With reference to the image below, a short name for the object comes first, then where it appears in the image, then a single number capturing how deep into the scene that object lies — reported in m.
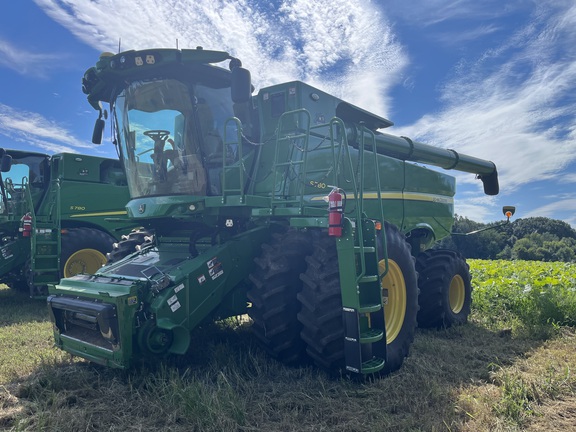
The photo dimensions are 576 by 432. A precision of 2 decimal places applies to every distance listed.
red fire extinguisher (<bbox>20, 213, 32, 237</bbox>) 8.04
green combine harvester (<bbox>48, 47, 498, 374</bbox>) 3.66
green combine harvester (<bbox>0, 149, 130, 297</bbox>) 8.66
